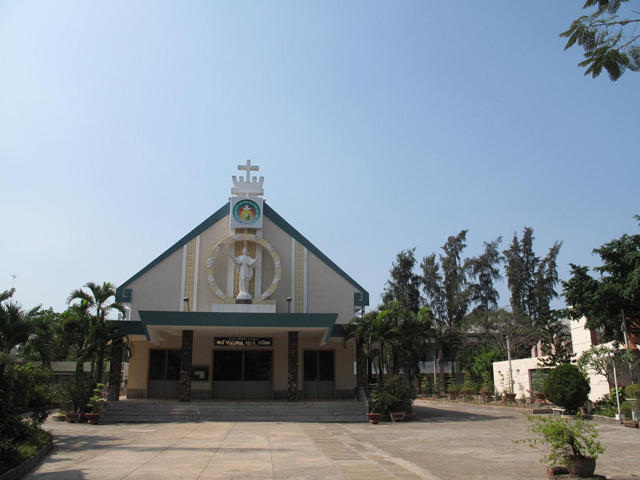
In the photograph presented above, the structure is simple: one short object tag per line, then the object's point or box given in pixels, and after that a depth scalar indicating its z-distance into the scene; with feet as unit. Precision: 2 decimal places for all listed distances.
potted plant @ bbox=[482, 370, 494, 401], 105.19
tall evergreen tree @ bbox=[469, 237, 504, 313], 148.56
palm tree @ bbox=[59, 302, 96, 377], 71.26
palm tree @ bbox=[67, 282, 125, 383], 72.69
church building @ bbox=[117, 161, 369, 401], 86.17
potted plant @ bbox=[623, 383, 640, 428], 58.94
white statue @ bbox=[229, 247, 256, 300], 86.22
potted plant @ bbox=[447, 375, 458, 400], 117.60
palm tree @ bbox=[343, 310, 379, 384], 74.08
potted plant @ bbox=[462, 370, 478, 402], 109.81
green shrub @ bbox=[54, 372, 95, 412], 64.75
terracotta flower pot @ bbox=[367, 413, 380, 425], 67.36
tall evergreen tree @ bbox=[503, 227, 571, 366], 141.79
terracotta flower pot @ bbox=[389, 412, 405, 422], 69.00
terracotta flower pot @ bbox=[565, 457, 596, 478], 27.12
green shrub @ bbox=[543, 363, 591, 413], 67.46
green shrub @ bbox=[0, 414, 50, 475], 28.94
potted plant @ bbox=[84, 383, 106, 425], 63.47
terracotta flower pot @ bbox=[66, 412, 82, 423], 64.49
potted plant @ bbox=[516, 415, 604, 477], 27.17
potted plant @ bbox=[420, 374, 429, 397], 127.90
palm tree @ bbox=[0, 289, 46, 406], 53.78
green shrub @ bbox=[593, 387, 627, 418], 65.46
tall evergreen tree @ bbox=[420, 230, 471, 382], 145.28
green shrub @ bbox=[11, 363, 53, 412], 61.52
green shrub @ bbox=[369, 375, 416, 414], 69.51
